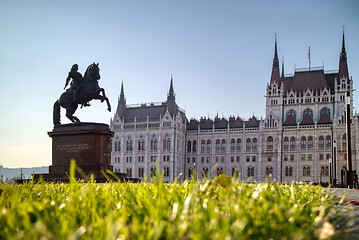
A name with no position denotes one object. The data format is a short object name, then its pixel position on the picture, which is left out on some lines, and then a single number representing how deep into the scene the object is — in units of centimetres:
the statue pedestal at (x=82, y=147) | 1848
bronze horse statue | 2038
